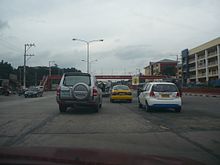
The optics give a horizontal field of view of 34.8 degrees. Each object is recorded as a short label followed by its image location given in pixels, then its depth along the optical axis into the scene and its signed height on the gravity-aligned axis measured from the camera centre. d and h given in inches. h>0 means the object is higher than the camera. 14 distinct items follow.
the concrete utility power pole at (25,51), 2936.5 +276.4
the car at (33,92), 1836.5 -43.8
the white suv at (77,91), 629.0 -13.0
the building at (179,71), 5077.3 +183.8
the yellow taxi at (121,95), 1079.6 -34.5
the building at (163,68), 5753.0 +288.9
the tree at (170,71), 5728.3 +207.1
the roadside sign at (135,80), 2936.5 +31.3
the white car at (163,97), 663.1 -25.2
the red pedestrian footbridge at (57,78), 3823.3 +65.0
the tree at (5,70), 4247.0 +178.0
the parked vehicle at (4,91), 2411.4 -49.3
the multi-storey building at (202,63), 3409.2 +230.0
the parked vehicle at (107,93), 1608.3 -42.0
